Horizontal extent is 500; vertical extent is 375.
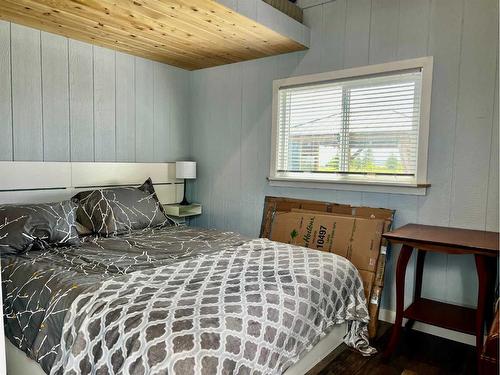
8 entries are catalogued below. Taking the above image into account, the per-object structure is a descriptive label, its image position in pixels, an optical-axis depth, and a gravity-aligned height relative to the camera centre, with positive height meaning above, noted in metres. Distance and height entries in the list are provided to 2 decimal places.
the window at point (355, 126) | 2.74 +0.32
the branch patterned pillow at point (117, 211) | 2.86 -0.43
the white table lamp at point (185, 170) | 3.87 -0.11
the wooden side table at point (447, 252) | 2.05 -0.63
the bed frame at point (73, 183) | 2.00 -0.23
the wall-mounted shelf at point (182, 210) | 3.80 -0.53
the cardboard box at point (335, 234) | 2.77 -0.57
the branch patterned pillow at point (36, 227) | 2.29 -0.47
